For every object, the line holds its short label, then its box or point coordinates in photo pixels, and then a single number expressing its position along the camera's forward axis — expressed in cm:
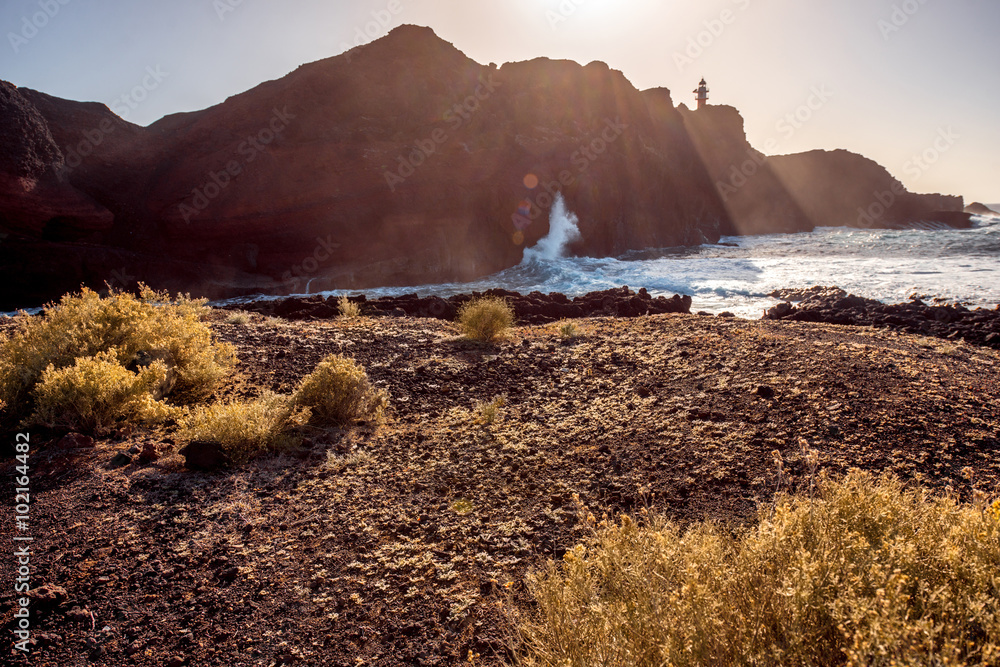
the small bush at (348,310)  1007
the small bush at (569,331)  842
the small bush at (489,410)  505
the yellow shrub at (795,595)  132
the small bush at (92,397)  410
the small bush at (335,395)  496
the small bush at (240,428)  403
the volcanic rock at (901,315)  1016
